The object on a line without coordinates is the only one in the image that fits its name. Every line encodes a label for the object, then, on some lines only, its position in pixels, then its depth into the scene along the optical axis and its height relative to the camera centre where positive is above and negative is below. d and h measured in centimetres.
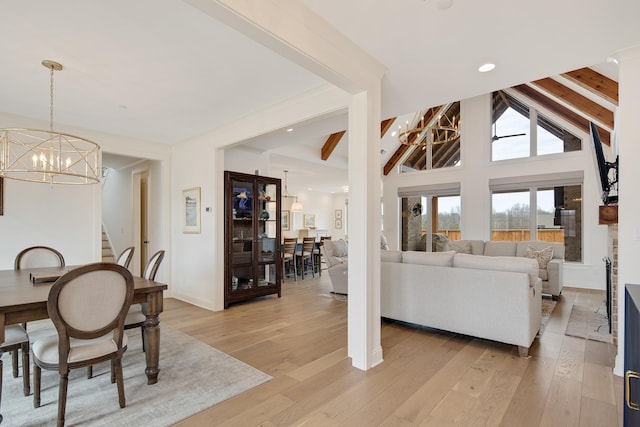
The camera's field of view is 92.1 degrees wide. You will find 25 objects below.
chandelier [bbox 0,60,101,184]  401 +83
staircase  681 -81
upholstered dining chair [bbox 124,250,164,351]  269 -90
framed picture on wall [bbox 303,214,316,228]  1168 -23
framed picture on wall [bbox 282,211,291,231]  1093 -21
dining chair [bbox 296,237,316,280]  729 -92
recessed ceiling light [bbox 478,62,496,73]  279 +134
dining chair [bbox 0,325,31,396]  222 -94
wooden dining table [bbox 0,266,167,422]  193 -60
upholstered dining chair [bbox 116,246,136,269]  346 -49
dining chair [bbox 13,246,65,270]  343 -49
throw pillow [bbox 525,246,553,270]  513 -71
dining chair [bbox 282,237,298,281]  695 -82
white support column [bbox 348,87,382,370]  268 -15
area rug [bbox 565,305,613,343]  341 -138
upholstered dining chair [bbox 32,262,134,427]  190 -70
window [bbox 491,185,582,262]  639 -6
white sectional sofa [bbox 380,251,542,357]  296 -86
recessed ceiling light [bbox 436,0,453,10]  199 +137
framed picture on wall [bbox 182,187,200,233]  486 +7
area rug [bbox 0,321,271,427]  201 -133
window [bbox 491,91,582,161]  653 +181
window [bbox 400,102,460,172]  826 +171
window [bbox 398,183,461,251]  827 -1
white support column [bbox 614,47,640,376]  250 +28
